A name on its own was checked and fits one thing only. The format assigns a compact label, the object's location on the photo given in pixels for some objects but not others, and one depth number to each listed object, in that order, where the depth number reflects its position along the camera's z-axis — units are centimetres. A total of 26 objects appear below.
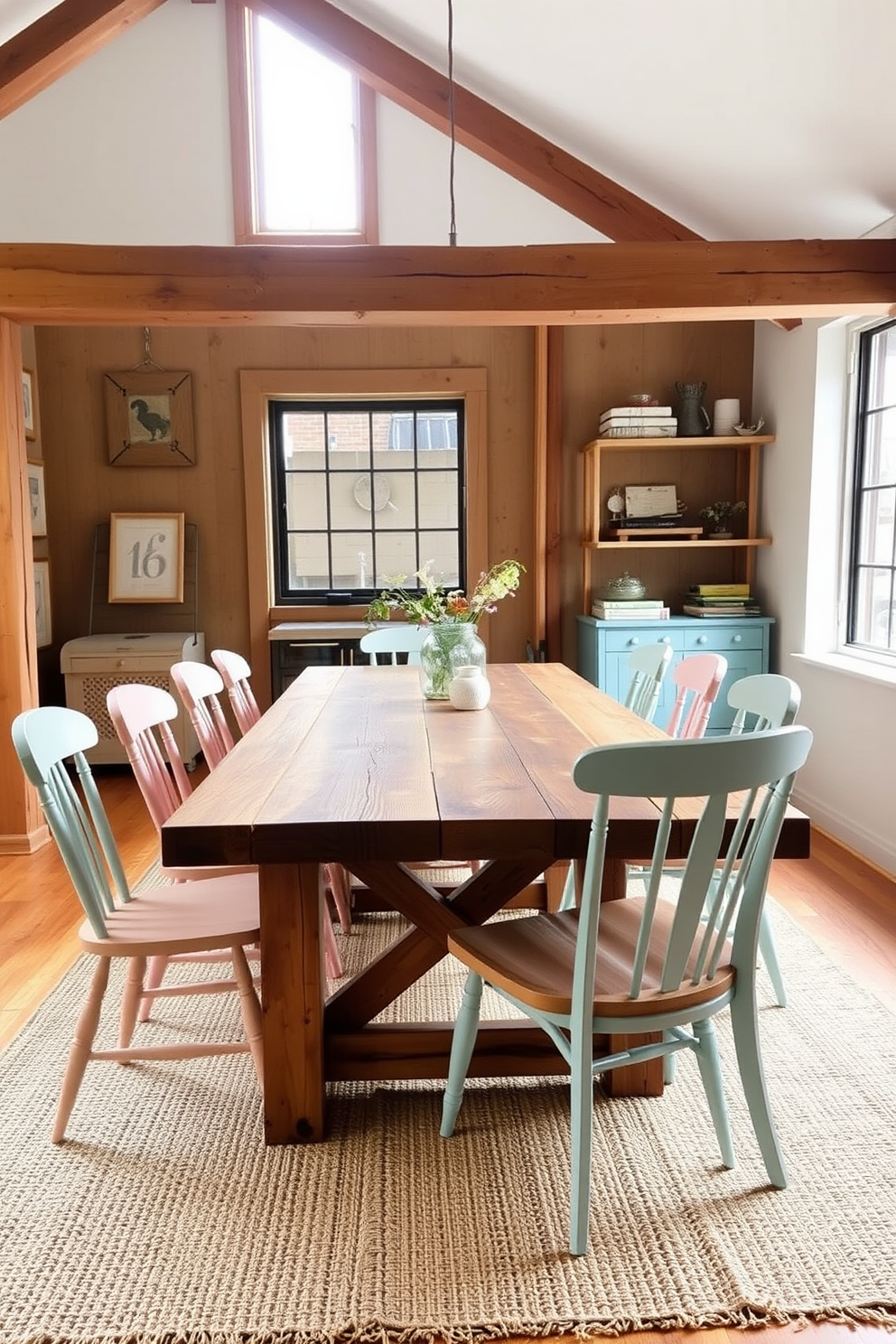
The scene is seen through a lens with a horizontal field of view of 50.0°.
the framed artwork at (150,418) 522
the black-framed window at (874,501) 396
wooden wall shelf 507
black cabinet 513
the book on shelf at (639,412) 486
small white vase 267
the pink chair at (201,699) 264
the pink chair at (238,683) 308
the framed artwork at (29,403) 496
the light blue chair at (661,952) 141
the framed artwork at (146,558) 526
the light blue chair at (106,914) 190
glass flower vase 278
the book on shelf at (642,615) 483
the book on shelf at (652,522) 501
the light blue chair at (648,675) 295
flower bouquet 273
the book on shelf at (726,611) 488
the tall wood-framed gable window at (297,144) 479
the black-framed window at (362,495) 543
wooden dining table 162
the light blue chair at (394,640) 396
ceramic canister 491
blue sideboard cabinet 477
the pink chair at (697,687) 261
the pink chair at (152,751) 221
